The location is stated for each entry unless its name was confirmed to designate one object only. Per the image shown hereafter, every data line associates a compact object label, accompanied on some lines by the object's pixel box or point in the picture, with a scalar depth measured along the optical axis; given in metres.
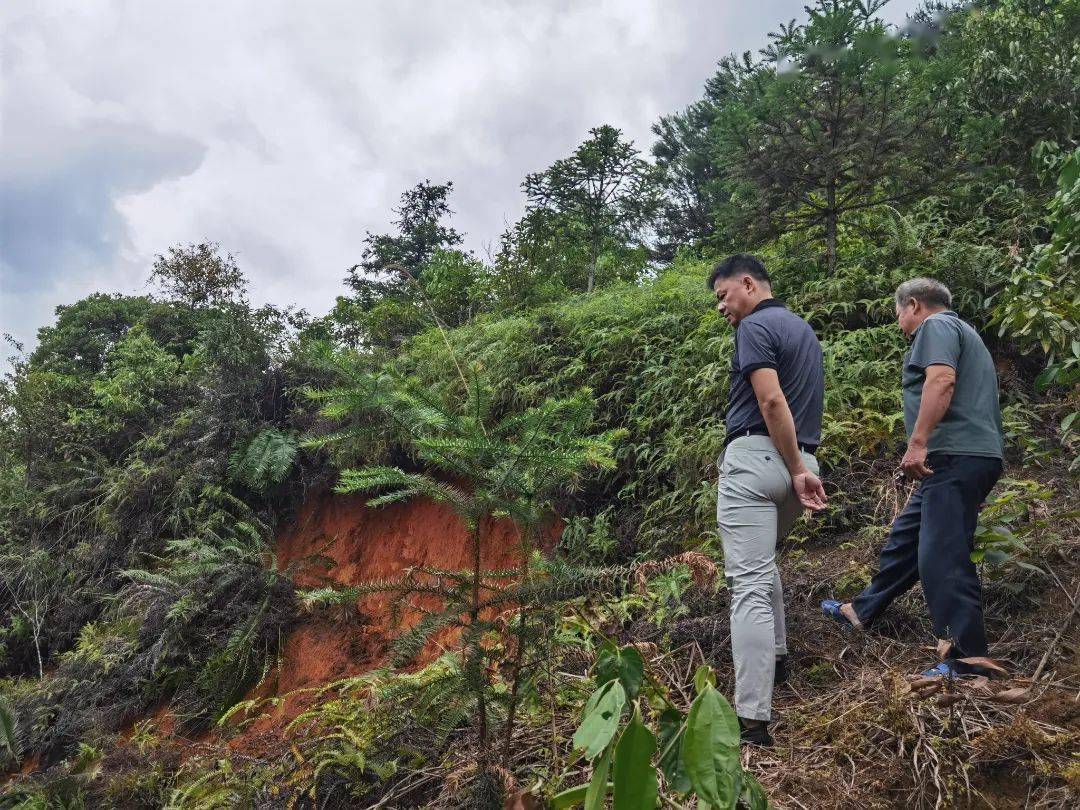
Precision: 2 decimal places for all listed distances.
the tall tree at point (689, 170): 23.75
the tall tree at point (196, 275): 19.89
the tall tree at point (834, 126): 6.61
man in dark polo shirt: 2.98
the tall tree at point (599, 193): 10.21
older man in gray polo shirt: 3.12
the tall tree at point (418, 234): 24.83
